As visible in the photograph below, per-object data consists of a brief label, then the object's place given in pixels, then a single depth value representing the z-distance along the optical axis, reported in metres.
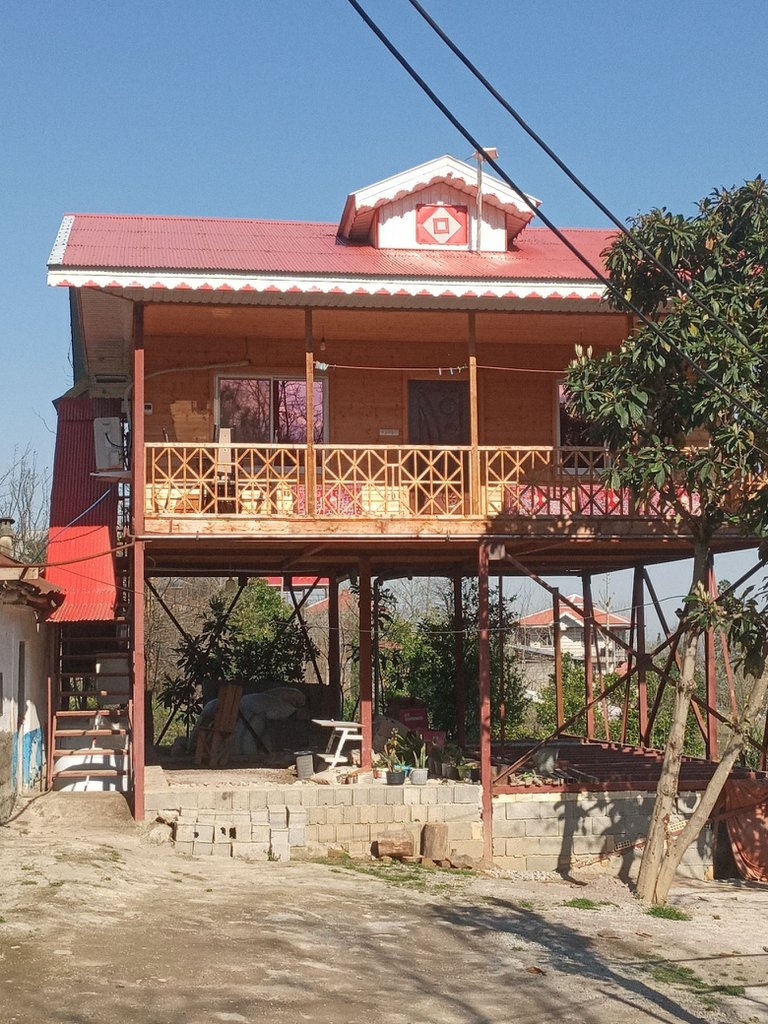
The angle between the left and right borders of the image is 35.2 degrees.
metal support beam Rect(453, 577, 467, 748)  19.64
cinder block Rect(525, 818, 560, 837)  14.09
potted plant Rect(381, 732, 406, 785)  14.22
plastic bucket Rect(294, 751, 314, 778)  15.46
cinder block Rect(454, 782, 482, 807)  13.99
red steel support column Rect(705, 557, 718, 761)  14.86
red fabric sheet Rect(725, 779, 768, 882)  14.48
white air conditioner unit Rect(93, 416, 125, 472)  16.53
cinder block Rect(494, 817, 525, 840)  13.98
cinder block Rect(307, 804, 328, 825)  13.67
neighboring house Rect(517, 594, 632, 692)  40.41
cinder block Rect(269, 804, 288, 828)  13.38
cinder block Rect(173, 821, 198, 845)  13.07
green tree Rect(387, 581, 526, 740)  21.77
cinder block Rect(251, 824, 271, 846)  13.27
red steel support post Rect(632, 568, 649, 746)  18.11
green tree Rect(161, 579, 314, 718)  20.45
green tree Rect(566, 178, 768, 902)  12.13
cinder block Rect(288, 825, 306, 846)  13.41
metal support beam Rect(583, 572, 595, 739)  19.12
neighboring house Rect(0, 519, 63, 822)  12.55
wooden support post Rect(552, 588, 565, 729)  19.75
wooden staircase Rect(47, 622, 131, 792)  15.00
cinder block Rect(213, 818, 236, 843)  13.10
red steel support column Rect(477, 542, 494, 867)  13.88
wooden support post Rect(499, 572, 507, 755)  18.75
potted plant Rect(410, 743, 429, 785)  14.21
